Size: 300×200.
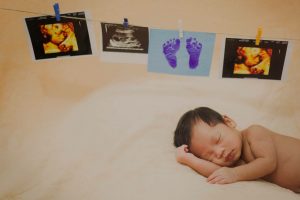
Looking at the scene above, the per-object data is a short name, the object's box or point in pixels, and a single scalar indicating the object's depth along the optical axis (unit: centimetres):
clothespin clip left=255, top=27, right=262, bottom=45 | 138
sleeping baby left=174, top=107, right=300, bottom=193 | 110
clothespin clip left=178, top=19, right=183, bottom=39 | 138
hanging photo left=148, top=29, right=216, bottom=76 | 141
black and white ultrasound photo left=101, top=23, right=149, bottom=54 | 141
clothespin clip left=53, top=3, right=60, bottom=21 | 131
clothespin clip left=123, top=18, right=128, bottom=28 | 137
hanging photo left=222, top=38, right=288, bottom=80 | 142
